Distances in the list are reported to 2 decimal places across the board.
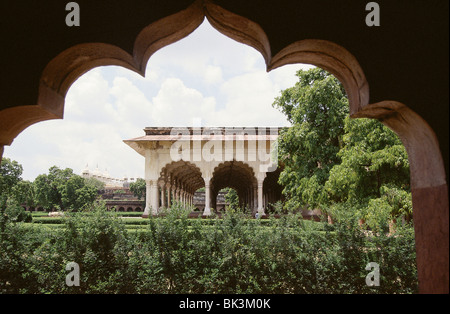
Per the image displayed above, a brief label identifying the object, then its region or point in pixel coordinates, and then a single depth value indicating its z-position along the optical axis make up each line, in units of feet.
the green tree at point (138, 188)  217.27
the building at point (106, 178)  295.69
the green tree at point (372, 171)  20.80
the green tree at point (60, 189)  159.74
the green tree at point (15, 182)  105.12
